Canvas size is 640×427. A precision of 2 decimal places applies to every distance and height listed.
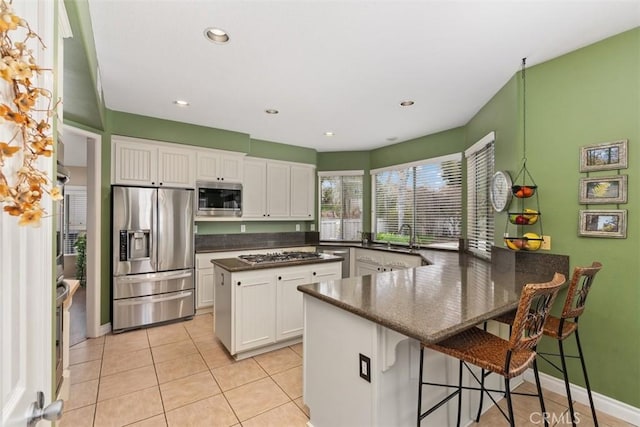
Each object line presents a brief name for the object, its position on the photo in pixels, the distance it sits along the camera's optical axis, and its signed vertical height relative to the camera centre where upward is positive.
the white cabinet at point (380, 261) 4.07 -0.71
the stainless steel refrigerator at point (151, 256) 3.40 -0.51
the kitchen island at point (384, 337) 1.46 -0.69
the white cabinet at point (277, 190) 4.75 +0.40
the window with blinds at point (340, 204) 5.49 +0.17
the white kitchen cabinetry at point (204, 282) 3.99 -0.94
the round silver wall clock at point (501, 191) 2.53 +0.20
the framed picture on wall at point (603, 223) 2.00 -0.07
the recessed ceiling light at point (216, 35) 1.99 +1.23
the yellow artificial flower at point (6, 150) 0.50 +0.11
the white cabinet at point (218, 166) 4.12 +0.69
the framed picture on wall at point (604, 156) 2.00 +0.40
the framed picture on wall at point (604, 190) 2.00 +0.17
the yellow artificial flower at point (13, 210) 0.53 +0.01
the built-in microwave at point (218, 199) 4.12 +0.21
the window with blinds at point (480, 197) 3.21 +0.20
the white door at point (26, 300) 0.59 -0.21
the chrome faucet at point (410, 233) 4.60 -0.31
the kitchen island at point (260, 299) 2.77 -0.85
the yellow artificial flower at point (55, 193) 0.64 +0.04
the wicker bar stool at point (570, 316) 1.70 -0.65
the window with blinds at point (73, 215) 6.55 -0.04
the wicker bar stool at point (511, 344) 1.31 -0.68
